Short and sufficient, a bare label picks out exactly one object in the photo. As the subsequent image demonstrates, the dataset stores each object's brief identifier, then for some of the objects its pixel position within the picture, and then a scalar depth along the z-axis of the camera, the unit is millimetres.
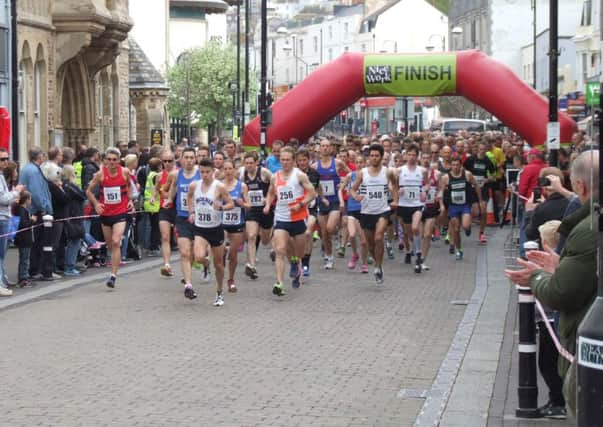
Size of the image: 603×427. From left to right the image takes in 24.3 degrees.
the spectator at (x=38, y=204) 17938
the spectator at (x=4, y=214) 16562
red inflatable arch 27328
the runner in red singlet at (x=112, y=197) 17516
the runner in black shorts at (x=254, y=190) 19094
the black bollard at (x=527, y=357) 8781
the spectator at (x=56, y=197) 18844
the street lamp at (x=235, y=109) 55553
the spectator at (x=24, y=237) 17422
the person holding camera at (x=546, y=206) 12258
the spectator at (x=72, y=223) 19094
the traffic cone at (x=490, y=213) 29734
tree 72000
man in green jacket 6629
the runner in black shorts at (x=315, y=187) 18750
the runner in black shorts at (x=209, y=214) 15828
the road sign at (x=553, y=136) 21469
